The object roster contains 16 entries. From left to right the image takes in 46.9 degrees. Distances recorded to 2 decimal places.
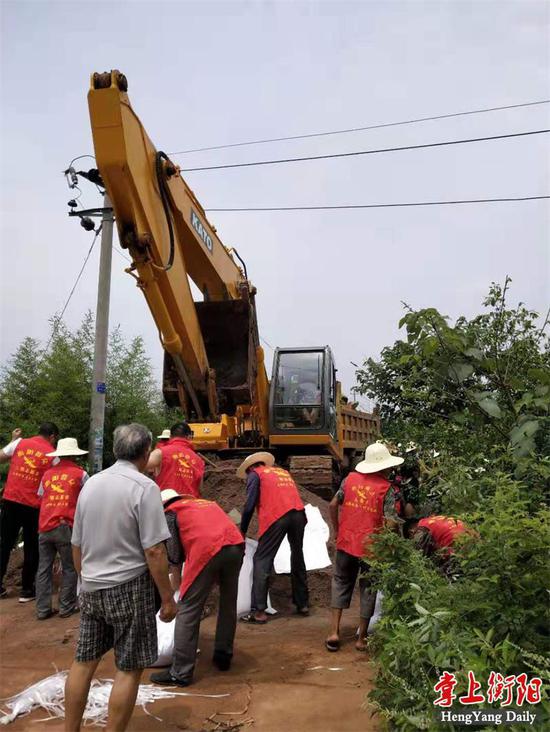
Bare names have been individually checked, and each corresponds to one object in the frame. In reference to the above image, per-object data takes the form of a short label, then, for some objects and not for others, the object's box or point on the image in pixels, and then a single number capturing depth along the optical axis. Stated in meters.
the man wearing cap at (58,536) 5.86
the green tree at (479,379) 3.34
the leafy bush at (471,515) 2.43
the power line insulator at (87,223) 10.57
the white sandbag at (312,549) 6.34
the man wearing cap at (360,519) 4.84
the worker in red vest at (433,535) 4.23
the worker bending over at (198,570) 4.08
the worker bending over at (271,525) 5.62
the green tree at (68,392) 13.54
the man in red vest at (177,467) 6.06
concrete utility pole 9.96
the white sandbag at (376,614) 4.65
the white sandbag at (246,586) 5.59
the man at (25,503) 6.51
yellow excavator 6.34
